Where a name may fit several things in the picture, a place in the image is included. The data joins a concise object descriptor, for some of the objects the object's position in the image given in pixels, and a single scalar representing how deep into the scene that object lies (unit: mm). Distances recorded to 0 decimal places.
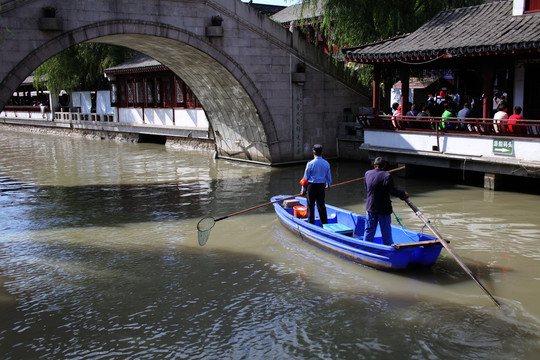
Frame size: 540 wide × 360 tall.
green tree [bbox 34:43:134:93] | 33062
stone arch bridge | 14383
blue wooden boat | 8258
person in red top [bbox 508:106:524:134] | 13430
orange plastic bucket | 11180
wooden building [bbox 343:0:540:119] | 13641
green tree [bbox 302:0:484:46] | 19203
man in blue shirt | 10008
